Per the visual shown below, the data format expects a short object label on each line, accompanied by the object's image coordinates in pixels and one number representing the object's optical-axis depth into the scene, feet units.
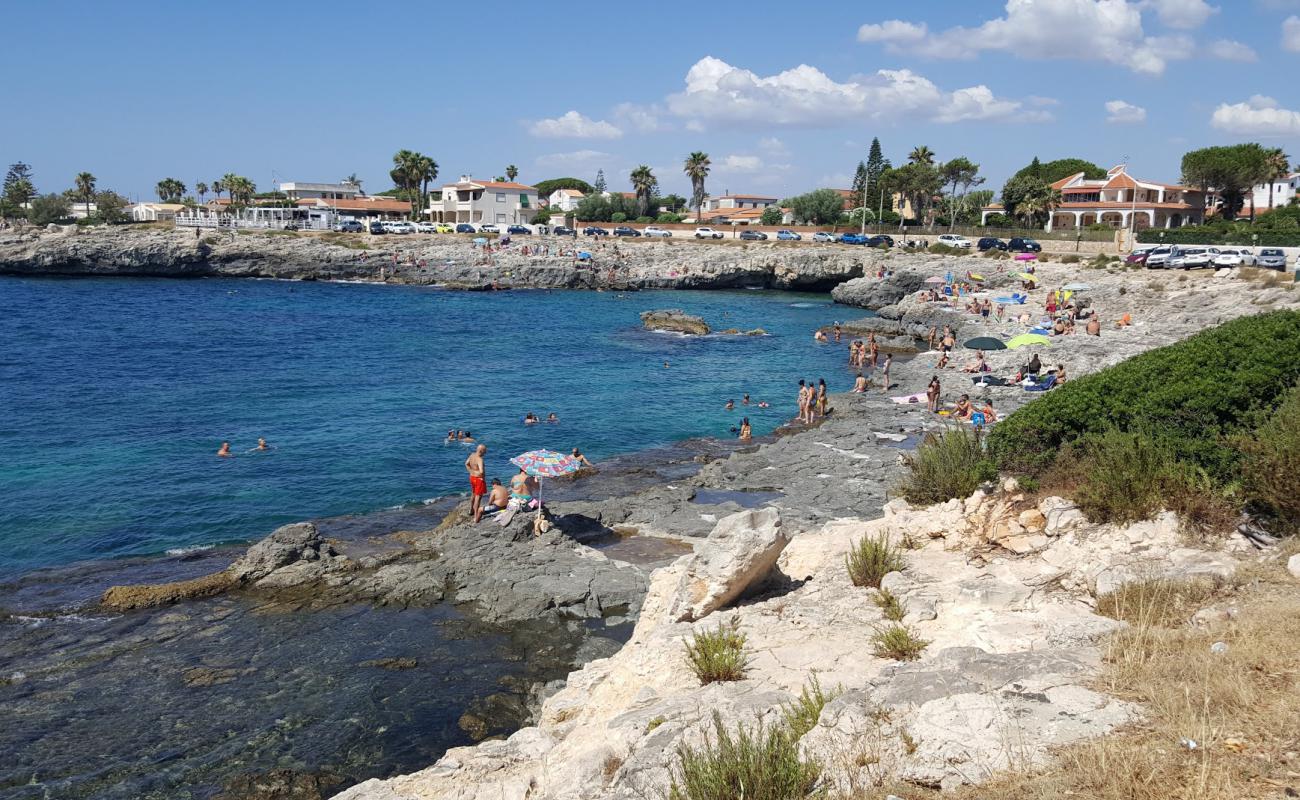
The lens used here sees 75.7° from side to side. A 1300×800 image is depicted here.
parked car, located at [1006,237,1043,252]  223.30
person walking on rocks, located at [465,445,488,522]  57.57
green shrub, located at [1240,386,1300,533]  28.91
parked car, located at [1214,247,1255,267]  159.94
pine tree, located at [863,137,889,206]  360.28
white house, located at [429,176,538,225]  364.01
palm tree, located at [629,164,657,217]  361.51
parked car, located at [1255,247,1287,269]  155.43
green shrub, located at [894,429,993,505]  38.24
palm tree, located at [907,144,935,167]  306.14
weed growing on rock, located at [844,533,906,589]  32.12
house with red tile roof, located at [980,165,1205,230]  264.72
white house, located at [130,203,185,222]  404.77
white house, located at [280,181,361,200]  419.54
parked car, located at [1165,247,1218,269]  163.02
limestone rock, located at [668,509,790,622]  31.04
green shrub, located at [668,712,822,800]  17.62
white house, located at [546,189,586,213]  418.31
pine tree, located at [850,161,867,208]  373.40
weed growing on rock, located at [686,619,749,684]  25.38
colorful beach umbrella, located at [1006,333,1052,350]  107.83
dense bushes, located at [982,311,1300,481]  33.76
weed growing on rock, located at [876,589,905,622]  28.66
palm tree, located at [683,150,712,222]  344.08
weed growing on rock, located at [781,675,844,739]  20.86
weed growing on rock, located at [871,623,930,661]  25.76
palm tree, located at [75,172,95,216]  359.31
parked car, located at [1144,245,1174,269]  169.99
